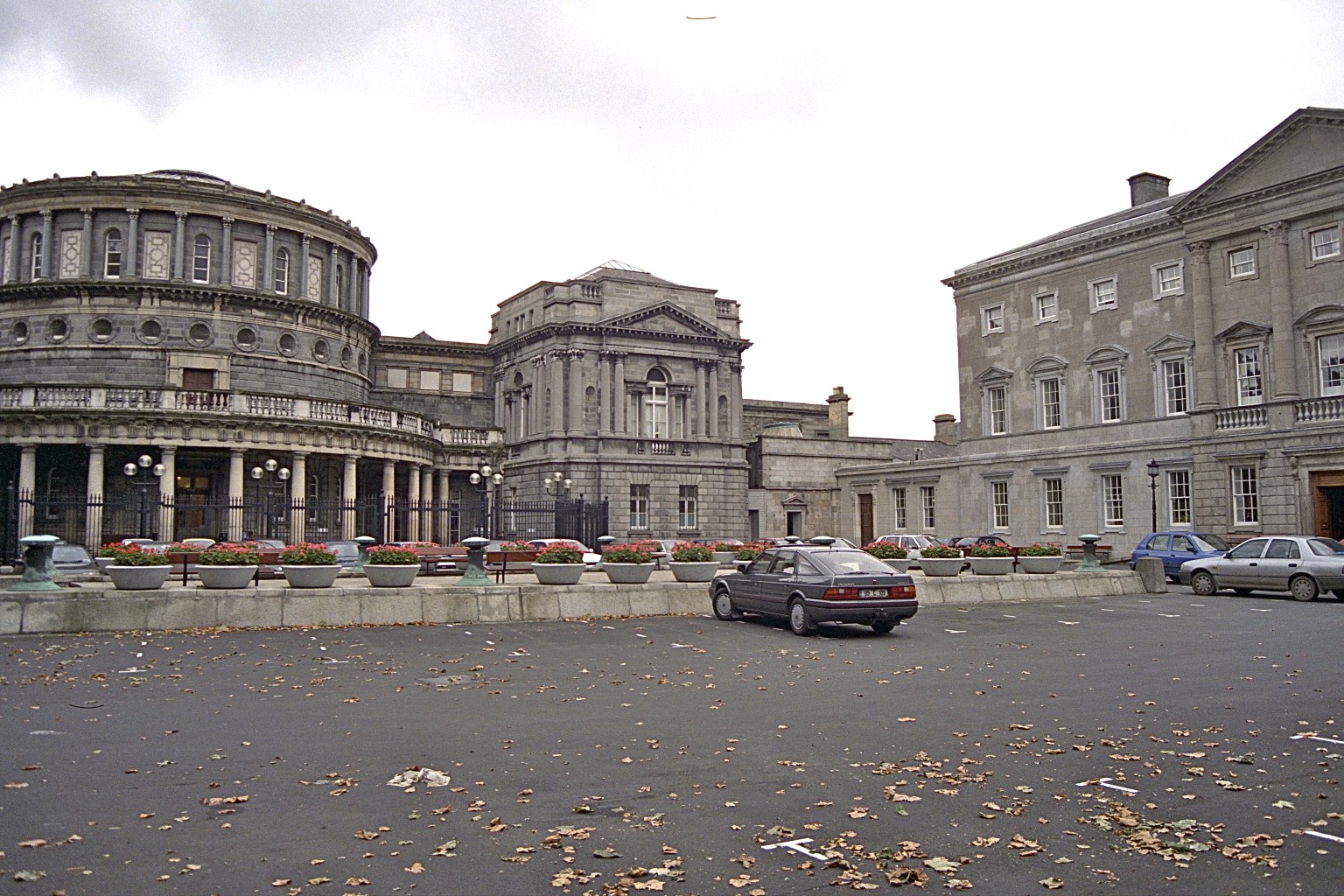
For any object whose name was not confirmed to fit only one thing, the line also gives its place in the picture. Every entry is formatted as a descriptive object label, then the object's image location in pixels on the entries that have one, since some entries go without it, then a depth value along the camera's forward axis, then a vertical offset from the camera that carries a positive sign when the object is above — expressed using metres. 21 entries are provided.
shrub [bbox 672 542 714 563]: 24.67 -0.68
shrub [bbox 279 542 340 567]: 21.66 -0.54
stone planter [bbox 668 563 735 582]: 24.39 -1.07
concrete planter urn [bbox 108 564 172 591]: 19.94 -0.86
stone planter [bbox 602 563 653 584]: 23.59 -1.06
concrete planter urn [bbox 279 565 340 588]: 21.42 -0.95
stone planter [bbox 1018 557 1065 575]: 28.91 -1.23
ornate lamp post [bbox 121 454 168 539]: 40.19 +2.60
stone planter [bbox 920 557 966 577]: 26.86 -1.14
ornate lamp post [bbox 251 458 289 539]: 41.64 +2.52
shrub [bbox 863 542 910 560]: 28.69 -0.80
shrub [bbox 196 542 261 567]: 20.95 -0.53
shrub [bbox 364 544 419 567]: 21.67 -0.57
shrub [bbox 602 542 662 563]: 23.84 -0.65
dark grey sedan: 17.61 -1.15
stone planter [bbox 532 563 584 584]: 22.56 -0.99
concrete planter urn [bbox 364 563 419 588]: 21.47 -0.95
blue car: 30.94 -0.85
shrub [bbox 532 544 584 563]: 22.78 -0.62
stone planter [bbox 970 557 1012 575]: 28.58 -1.19
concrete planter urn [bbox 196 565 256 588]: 20.53 -0.90
